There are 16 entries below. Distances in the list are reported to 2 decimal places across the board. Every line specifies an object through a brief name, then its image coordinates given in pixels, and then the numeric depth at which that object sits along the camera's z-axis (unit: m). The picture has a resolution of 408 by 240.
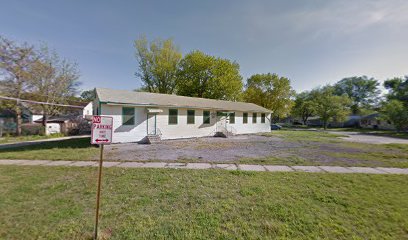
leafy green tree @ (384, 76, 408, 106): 36.25
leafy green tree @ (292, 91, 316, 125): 55.68
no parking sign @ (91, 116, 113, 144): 2.85
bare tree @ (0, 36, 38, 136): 16.95
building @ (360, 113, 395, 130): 43.18
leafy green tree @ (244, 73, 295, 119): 38.50
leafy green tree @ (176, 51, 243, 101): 30.88
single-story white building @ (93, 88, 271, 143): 12.64
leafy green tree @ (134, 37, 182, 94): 30.70
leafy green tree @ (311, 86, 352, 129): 38.44
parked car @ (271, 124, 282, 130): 36.19
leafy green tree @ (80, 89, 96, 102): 61.69
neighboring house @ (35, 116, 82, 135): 19.30
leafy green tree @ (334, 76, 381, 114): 58.22
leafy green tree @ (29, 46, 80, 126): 18.40
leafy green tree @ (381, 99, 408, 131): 28.92
